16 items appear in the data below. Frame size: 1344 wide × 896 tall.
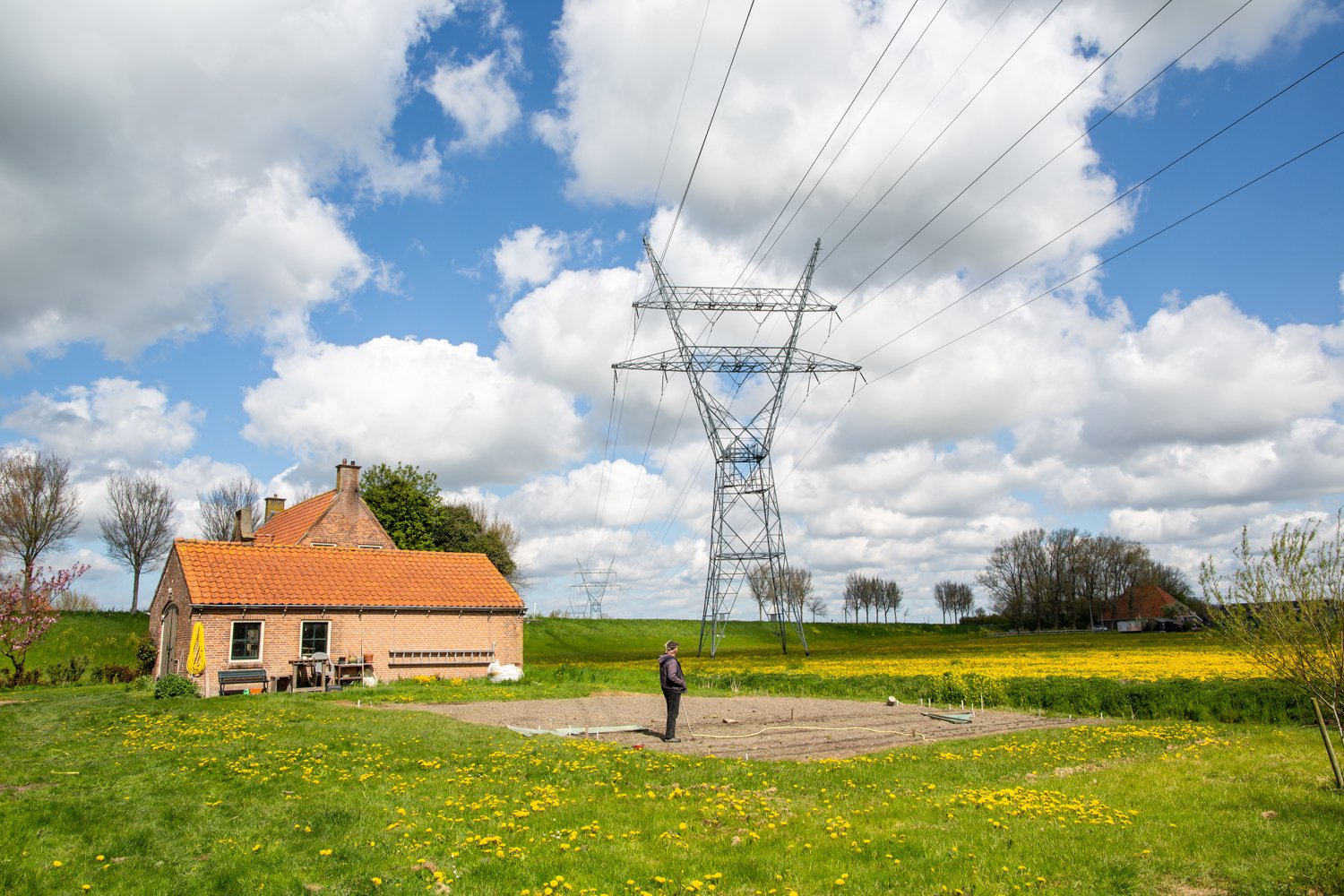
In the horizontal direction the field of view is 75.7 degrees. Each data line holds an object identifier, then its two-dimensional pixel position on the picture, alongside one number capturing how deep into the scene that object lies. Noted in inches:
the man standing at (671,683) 677.9
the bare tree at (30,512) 2187.5
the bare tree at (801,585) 5044.3
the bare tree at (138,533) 2684.5
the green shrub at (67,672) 1461.6
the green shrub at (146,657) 1439.5
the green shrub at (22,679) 1397.1
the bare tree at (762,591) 3811.5
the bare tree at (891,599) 6141.7
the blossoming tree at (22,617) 1392.7
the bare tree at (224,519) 3097.9
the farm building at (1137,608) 4781.0
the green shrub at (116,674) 1465.3
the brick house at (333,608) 1216.2
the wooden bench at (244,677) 1113.4
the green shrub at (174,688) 1024.2
